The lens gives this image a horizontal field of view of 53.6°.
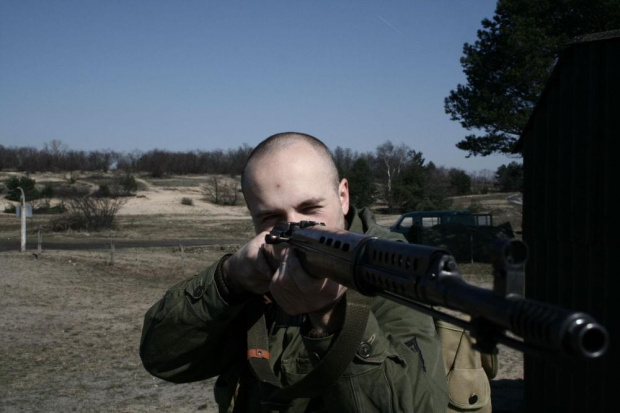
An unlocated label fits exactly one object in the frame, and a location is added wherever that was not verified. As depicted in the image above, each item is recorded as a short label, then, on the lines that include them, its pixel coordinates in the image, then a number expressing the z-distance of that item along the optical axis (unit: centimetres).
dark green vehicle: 2431
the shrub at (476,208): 4467
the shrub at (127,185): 6184
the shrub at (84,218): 3766
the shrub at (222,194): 6353
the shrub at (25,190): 5459
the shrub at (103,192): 5484
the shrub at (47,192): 5509
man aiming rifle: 229
